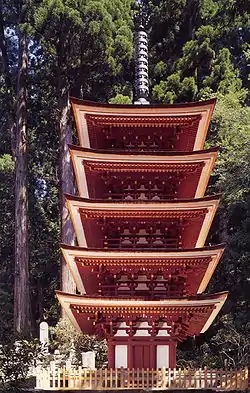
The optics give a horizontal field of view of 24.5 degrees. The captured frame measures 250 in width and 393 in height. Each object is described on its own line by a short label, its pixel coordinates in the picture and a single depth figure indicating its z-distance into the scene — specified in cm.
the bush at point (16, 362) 1423
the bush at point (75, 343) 1895
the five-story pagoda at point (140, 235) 1372
